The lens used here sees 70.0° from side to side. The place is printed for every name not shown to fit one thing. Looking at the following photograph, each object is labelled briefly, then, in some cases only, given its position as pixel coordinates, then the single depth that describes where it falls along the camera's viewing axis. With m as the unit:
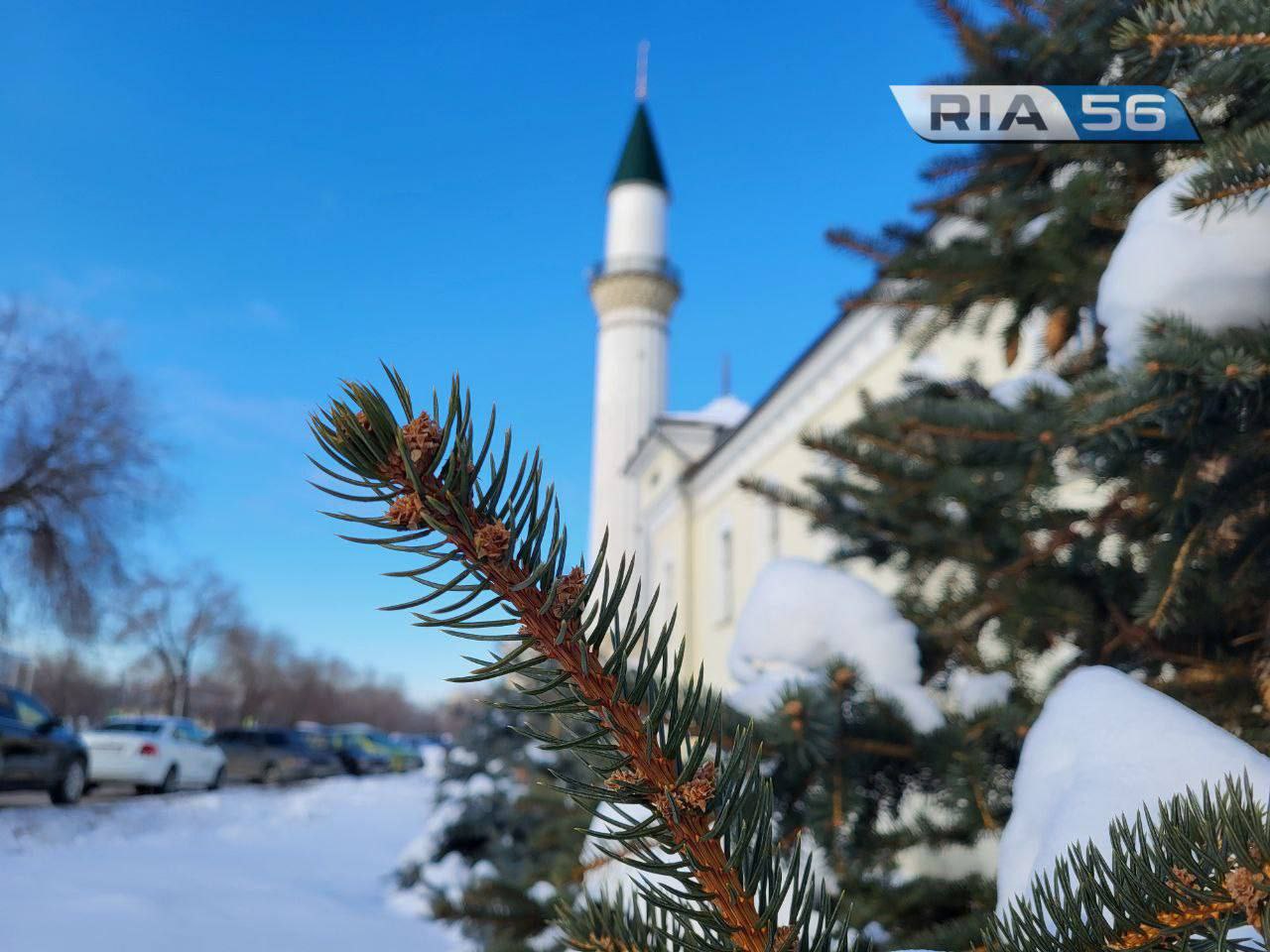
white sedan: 16.95
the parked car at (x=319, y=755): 28.88
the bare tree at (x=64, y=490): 17.67
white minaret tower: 30.73
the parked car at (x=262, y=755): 25.69
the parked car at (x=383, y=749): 36.78
